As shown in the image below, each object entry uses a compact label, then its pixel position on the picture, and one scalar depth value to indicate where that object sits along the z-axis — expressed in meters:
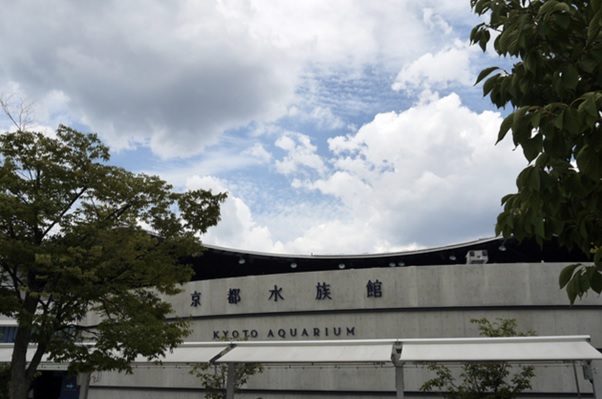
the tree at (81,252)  14.55
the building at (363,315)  21.52
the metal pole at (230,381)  18.54
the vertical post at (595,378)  16.00
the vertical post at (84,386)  20.69
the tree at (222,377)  21.58
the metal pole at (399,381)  16.00
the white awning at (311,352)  16.78
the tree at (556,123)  3.66
